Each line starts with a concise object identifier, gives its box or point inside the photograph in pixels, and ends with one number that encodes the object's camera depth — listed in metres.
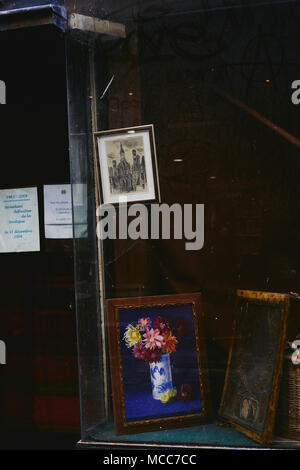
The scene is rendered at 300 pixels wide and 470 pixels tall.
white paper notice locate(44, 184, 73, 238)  3.64
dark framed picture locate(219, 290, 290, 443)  2.97
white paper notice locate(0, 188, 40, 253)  3.71
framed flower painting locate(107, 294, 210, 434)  3.22
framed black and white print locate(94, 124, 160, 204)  3.34
